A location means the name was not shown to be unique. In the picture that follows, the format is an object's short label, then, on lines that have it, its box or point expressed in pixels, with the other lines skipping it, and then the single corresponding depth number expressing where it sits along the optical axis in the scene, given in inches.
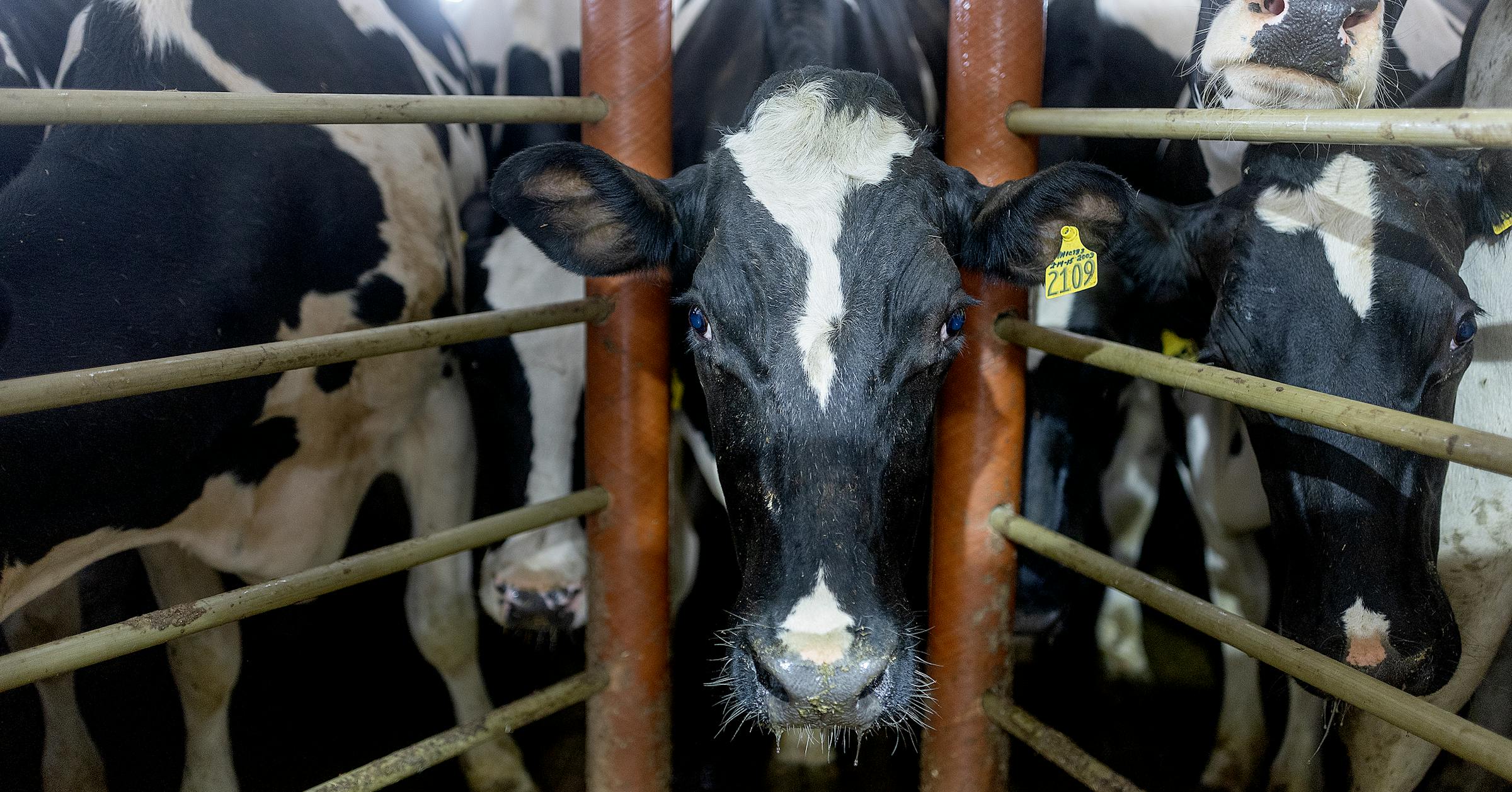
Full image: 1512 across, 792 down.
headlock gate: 60.9
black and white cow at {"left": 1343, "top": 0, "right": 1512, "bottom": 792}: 84.6
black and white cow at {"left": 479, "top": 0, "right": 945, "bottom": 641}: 94.1
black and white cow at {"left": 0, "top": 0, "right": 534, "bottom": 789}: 81.0
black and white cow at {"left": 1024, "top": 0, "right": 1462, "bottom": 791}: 109.7
